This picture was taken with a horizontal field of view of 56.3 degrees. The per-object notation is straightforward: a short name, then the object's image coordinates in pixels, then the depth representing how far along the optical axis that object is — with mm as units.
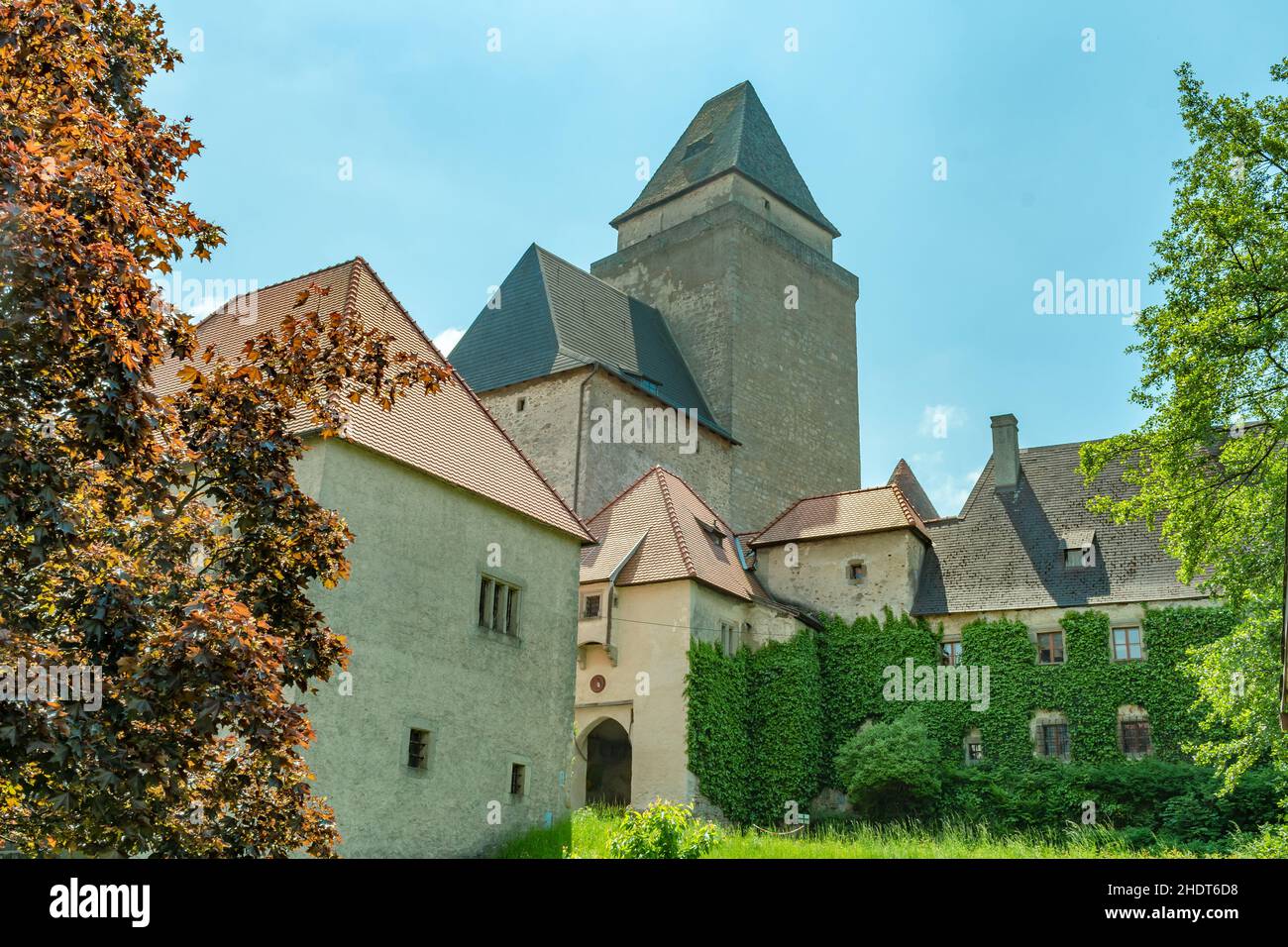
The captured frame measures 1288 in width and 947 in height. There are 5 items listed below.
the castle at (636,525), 18891
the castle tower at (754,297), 42844
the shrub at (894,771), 27875
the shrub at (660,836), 18531
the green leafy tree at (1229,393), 18672
